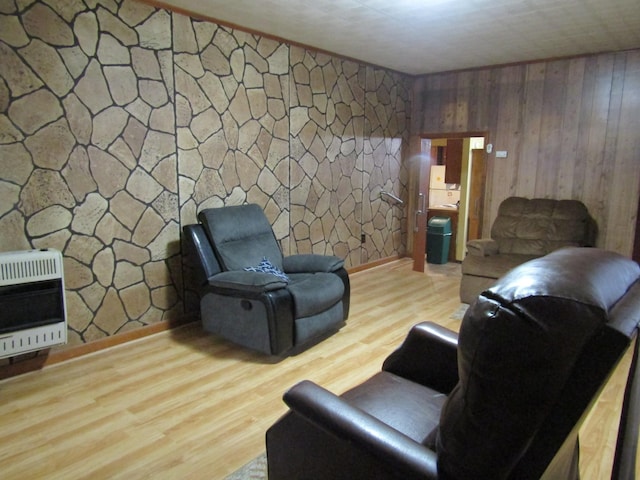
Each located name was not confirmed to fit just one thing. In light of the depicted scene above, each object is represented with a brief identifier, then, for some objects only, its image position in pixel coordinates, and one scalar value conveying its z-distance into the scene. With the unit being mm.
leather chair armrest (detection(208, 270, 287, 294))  3096
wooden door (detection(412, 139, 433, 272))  5922
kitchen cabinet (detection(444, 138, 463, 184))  6703
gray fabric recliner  3127
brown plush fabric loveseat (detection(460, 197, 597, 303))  4520
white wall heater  2648
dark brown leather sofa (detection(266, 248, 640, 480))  910
